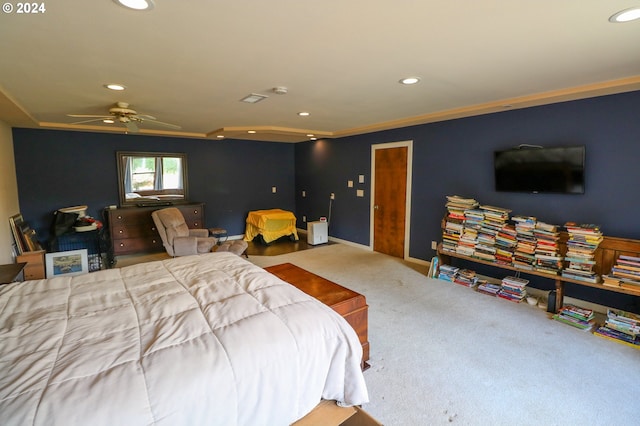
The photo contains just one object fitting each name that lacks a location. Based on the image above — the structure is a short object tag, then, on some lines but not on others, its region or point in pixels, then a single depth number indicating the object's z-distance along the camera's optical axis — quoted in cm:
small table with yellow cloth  641
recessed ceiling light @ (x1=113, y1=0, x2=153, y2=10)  149
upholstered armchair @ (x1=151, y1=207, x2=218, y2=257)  460
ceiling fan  356
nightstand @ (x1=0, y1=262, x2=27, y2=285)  270
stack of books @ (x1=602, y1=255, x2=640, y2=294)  280
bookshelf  295
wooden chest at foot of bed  223
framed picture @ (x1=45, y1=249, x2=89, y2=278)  416
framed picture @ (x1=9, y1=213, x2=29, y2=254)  409
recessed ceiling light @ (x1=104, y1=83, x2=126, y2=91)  284
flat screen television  330
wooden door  524
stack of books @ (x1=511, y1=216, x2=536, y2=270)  346
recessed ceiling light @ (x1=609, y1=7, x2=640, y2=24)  165
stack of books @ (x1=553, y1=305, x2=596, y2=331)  296
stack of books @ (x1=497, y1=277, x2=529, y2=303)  359
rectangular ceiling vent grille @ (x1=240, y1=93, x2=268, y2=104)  326
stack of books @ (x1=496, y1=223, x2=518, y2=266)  362
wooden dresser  533
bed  105
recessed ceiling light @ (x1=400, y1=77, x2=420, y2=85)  275
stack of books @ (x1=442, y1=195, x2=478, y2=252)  411
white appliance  642
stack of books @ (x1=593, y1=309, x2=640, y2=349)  270
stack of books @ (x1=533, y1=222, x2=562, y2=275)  329
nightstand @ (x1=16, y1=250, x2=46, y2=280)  371
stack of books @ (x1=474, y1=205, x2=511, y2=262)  376
